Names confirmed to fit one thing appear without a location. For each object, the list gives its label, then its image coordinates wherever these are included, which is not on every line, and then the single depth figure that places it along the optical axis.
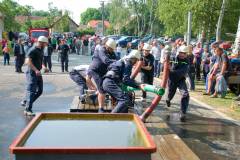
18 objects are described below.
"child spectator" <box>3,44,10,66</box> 24.95
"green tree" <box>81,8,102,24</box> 154.75
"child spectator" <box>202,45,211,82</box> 17.26
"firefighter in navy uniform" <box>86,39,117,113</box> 8.40
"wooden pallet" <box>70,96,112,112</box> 8.66
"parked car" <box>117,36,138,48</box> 48.97
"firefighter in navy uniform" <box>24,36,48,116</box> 10.17
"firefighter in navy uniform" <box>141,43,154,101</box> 12.49
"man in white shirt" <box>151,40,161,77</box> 20.05
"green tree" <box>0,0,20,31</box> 46.66
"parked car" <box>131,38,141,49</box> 43.94
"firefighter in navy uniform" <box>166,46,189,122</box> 10.47
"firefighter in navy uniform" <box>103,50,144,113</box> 7.57
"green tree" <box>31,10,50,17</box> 174.75
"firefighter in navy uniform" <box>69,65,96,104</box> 10.84
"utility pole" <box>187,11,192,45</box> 18.66
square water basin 3.55
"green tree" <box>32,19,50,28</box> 77.79
